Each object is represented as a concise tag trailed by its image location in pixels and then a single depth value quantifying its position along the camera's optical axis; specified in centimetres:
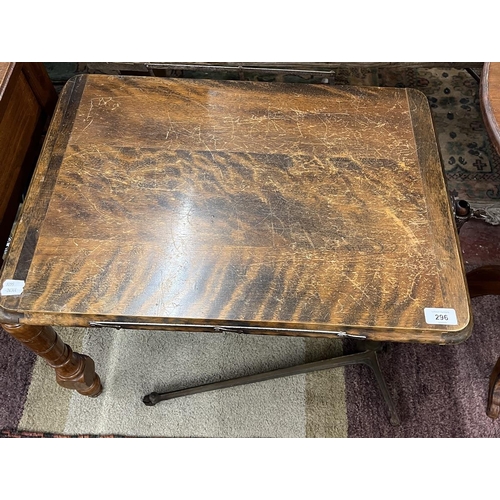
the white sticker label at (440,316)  69
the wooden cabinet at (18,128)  91
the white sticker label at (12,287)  71
